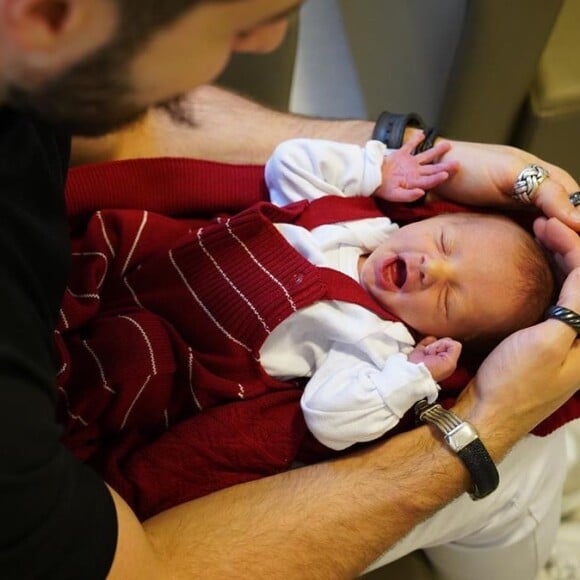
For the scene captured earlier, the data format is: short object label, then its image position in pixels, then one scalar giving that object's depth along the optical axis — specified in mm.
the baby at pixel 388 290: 953
